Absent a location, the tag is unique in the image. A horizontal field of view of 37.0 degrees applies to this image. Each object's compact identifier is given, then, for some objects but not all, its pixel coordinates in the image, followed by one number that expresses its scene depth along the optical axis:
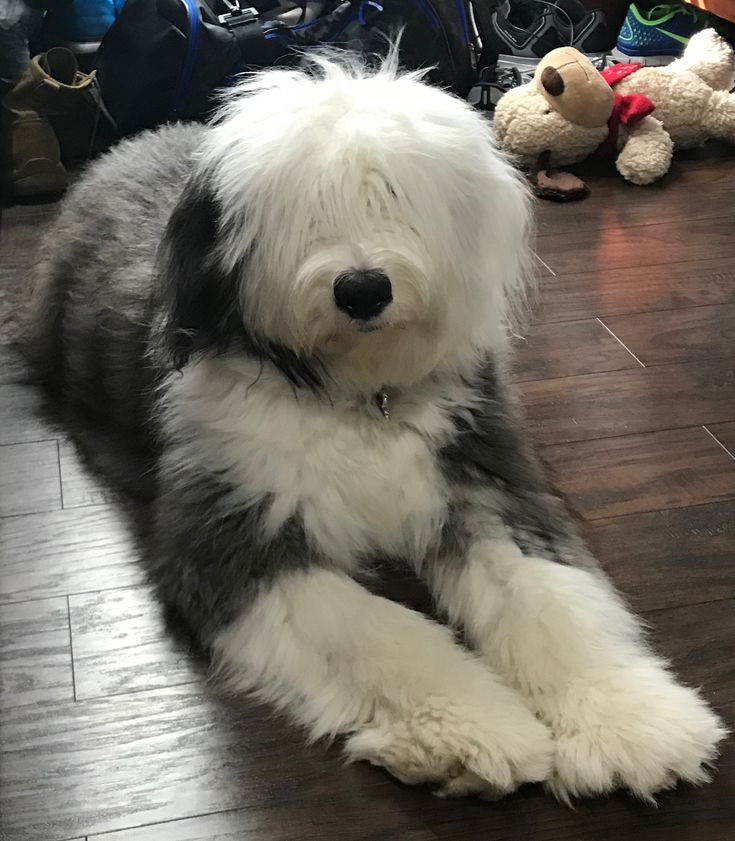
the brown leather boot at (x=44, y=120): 3.26
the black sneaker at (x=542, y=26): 4.23
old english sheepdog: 1.42
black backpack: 3.38
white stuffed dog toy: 3.31
